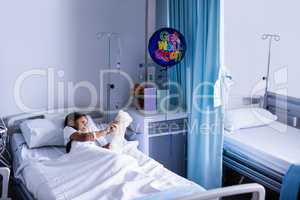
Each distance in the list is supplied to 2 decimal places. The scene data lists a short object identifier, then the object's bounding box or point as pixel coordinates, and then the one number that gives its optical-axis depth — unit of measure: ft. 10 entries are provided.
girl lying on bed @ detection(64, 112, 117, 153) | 8.16
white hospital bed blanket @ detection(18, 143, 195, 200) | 6.18
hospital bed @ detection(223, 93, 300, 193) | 8.13
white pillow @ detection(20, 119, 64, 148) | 8.64
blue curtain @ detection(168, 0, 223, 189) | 9.00
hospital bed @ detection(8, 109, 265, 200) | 5.56
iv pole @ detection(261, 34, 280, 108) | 11.38
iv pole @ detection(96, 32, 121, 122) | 10.32
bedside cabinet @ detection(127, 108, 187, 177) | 9.70
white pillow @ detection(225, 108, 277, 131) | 10.11
